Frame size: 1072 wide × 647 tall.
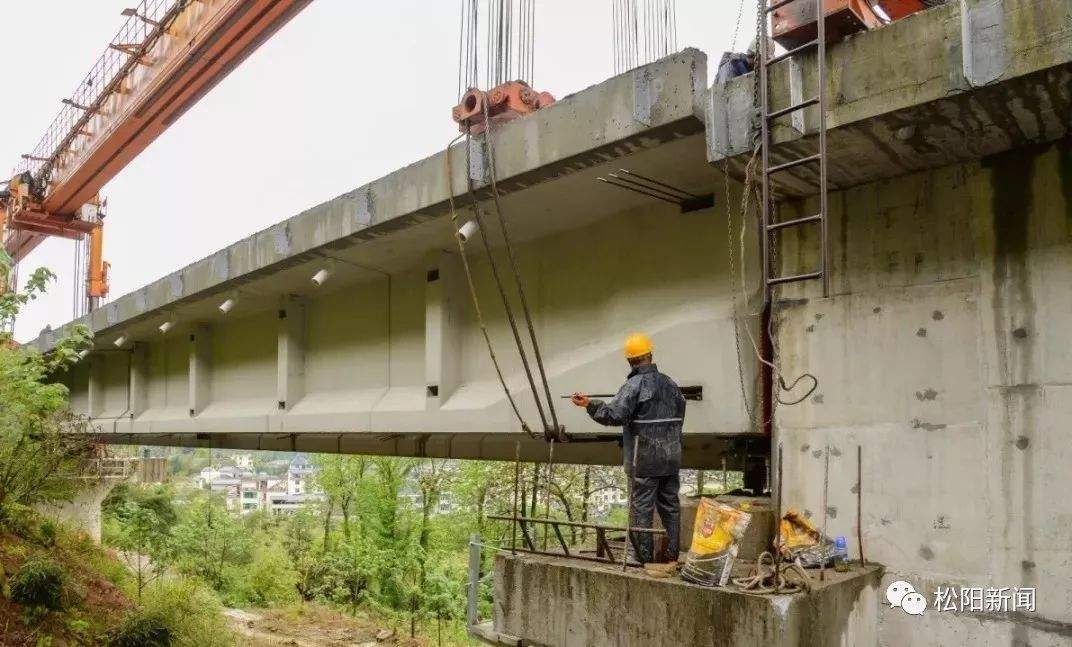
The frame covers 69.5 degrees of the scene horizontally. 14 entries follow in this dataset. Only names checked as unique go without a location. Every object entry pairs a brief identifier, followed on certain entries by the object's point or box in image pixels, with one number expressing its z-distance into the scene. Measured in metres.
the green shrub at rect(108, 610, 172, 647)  10.38
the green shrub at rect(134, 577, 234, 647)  11.52
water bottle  4.48
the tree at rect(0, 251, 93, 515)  11.30
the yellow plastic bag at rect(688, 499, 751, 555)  4.33
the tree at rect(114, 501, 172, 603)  26.80
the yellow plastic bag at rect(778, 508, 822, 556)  4.67
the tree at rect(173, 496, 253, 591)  28.92
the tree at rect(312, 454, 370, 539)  31.22
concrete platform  3.97
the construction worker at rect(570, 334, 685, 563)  5.13
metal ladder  4.18
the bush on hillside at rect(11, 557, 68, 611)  10.29
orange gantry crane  17.12
